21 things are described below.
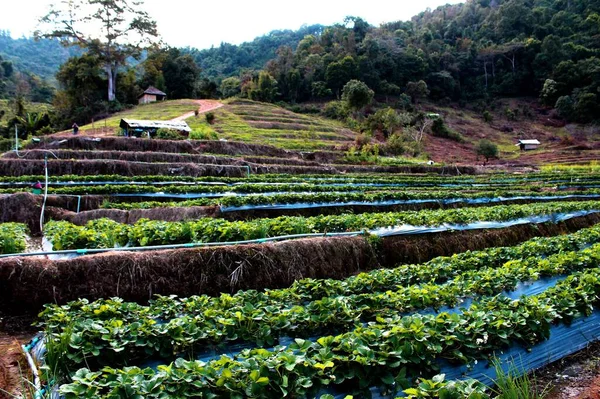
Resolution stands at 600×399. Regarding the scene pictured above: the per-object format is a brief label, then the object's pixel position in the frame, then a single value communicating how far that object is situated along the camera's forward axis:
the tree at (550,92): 78.06
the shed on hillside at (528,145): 63.66
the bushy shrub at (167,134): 35.25
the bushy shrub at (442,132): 67.56
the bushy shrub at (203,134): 37.04
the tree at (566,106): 74.56
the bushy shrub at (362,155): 40.22
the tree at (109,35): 53.22
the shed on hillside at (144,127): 35.72
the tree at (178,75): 67.31
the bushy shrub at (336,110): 62.87
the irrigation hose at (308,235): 8.45
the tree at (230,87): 75.81
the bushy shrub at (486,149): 54.81
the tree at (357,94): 56.28
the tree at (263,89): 69.69
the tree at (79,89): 52.62
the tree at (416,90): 78.68
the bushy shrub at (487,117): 77.81
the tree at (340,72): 74.12
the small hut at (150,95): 59.50
